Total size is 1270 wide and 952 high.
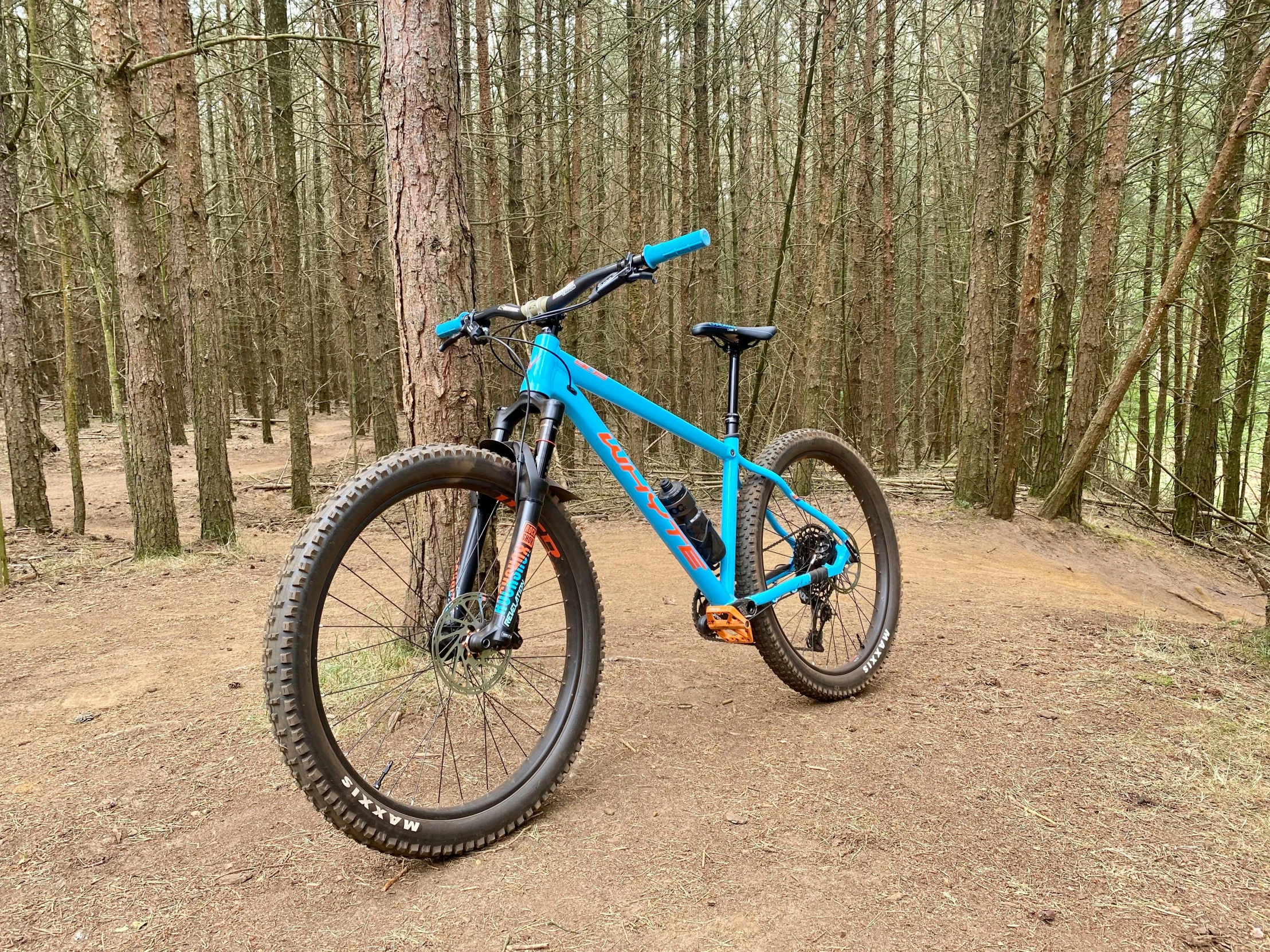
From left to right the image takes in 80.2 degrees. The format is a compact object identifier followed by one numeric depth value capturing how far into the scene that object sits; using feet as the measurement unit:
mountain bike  6.29
